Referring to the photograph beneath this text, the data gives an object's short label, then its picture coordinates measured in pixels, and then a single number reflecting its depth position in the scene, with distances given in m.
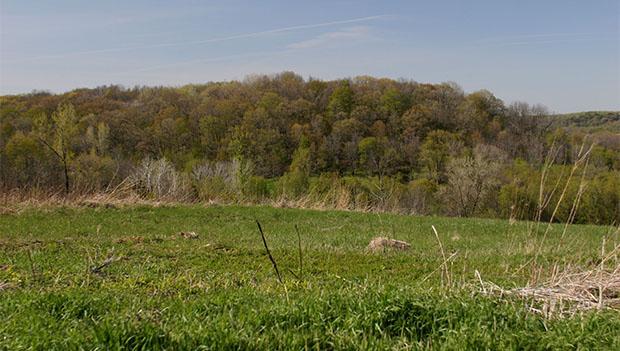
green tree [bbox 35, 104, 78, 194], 35.09
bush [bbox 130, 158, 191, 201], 19.88
